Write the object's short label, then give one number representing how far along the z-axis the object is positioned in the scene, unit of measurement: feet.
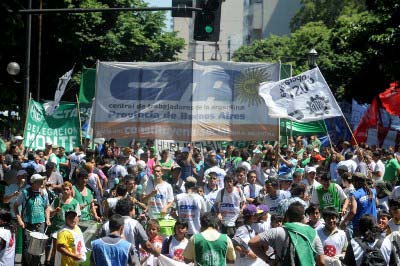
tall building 310.24
